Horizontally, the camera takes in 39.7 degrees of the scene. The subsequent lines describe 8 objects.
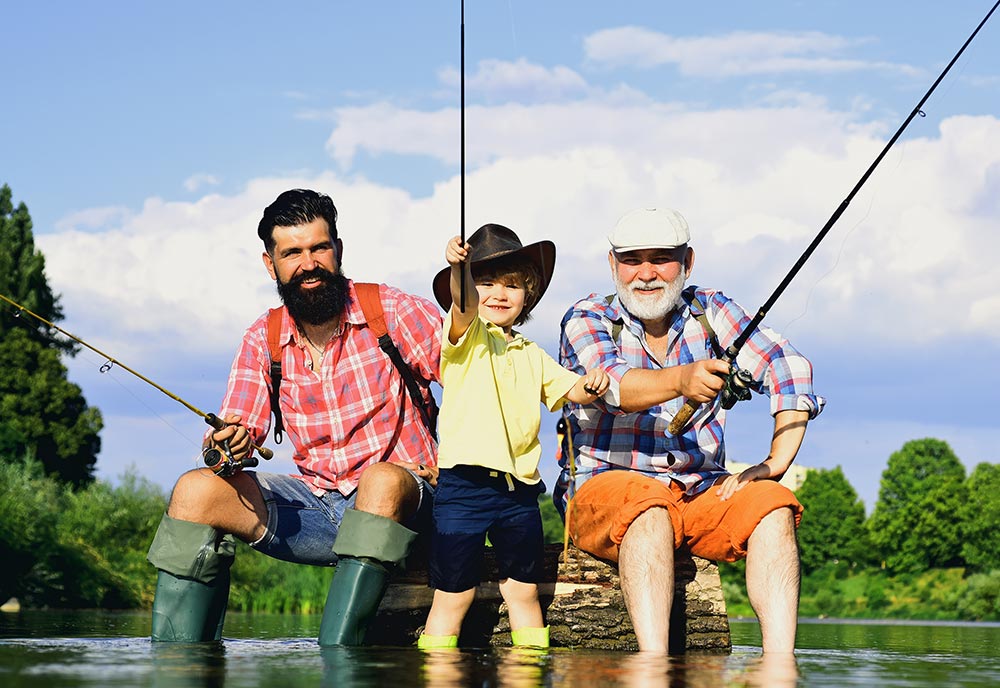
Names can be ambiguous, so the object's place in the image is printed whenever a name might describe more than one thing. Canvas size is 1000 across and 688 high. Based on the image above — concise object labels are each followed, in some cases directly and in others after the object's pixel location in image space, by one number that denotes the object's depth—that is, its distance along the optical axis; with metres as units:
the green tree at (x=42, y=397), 38.41
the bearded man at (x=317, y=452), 5.94
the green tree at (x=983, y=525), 41.22
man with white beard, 5.81
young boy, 5.81
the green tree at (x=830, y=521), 50.53
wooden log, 6.51
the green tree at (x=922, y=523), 42.91
